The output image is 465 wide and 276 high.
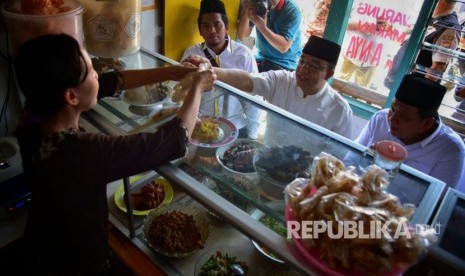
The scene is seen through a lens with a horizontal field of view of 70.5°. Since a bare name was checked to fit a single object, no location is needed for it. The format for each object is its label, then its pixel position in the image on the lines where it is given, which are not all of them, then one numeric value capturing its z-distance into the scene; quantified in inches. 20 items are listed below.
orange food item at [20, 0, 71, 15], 58.6
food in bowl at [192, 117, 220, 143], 60.5
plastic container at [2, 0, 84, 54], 58.3
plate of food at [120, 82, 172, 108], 69.5
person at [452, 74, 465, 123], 114.9
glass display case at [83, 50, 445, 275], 43.2
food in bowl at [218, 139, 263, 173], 55.7
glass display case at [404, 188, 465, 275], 37.3
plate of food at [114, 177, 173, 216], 77.8
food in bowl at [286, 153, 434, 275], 33.7
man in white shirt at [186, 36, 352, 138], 84.9
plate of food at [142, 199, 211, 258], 68.6
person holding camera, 130.2
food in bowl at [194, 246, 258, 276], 66.8
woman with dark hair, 42.1
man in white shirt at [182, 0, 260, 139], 110.8
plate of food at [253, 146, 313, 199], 51.0
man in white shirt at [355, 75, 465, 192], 73.0
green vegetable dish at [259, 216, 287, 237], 48.8
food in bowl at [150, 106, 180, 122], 62.5
